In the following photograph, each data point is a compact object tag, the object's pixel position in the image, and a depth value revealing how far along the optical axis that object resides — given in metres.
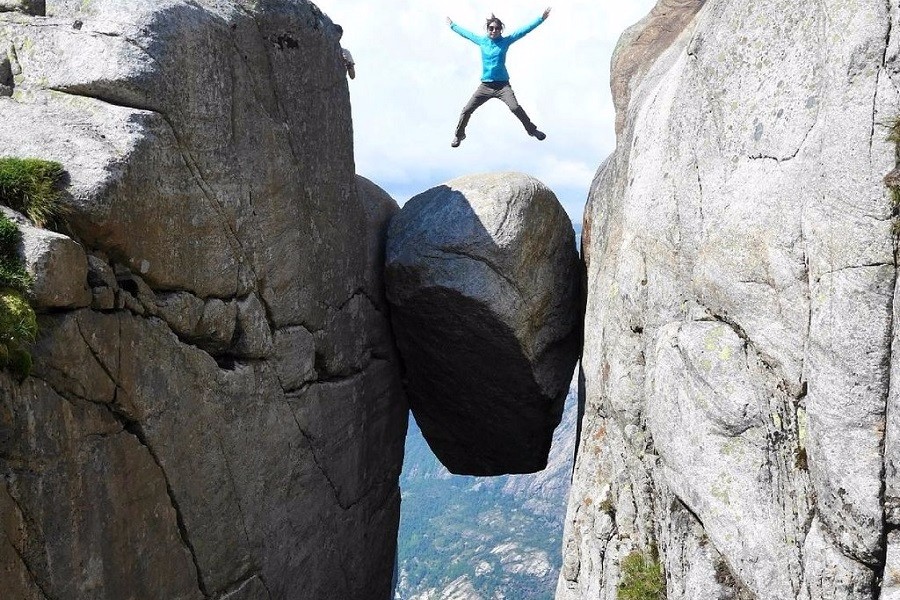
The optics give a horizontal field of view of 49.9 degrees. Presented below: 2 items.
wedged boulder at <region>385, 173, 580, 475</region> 18.31
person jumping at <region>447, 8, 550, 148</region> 22.61
